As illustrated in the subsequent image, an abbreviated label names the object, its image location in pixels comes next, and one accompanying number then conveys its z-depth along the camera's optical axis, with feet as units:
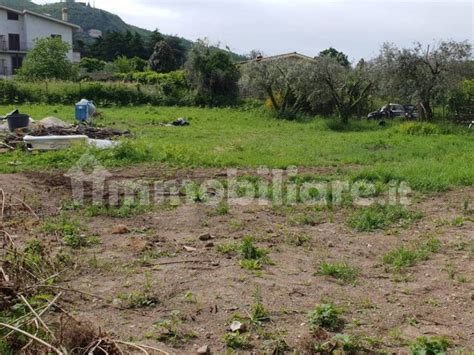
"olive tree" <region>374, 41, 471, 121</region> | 62.59
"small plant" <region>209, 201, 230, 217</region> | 23.26
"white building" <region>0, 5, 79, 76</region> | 171.12
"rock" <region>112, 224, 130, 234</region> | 20.35
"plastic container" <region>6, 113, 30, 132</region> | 43.80
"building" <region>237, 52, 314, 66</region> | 80.14
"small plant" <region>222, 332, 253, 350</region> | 11.79
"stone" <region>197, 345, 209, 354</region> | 11.48
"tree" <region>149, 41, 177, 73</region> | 173.17
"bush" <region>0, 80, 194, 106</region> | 85.92
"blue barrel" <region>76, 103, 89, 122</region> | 58.13
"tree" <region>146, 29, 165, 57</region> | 201.46
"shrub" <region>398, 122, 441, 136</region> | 56.35
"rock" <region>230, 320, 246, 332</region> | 12.41
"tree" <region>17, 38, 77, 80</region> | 115.24
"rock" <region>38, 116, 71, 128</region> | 45.11
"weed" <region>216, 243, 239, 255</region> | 18.21
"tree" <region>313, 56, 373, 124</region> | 69.36
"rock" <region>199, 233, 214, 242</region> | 19.70
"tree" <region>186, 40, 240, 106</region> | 96.84
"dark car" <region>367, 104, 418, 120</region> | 78.64
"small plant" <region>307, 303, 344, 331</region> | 12.58
